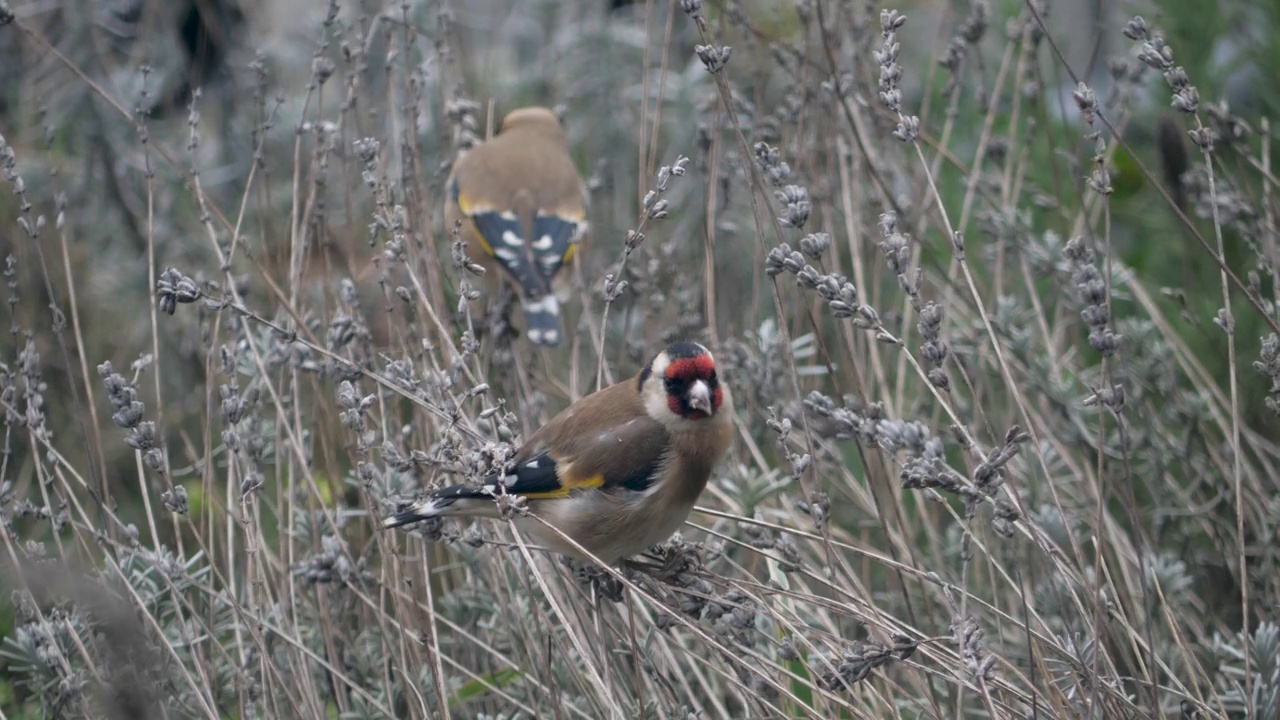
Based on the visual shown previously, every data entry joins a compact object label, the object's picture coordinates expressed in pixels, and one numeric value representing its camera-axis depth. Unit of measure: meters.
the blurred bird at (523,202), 9.74
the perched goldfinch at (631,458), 6.11
